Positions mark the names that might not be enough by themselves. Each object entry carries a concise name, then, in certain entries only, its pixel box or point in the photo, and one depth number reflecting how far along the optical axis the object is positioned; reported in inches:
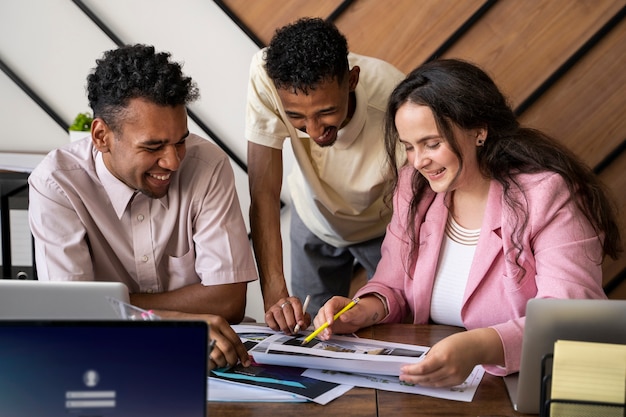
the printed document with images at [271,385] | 52.7
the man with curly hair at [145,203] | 70.8
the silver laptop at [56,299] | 50.9
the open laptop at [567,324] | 48.1
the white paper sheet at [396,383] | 53.5
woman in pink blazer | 65.2
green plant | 111.5
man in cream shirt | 76.0
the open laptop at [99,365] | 38.1
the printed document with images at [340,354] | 55.6
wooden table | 50.6
